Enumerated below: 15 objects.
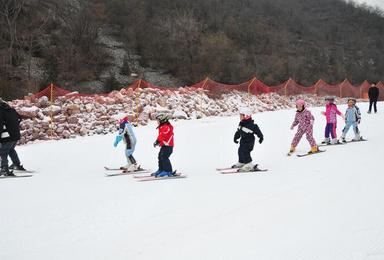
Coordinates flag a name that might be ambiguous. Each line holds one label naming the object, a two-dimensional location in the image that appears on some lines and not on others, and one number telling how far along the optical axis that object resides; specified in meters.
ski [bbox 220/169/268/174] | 10.51
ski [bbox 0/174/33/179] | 10.94
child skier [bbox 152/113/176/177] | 10.43
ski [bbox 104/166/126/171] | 11.80
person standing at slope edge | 22.64
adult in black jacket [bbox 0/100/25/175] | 11.25
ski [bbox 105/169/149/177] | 11.12
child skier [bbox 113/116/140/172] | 11.65
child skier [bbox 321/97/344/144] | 14.56
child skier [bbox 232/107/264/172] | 11.07
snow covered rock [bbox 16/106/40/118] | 20.69
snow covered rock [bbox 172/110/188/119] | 23.28
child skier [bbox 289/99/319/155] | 12.80
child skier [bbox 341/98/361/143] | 14.62
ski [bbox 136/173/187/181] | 10.00
